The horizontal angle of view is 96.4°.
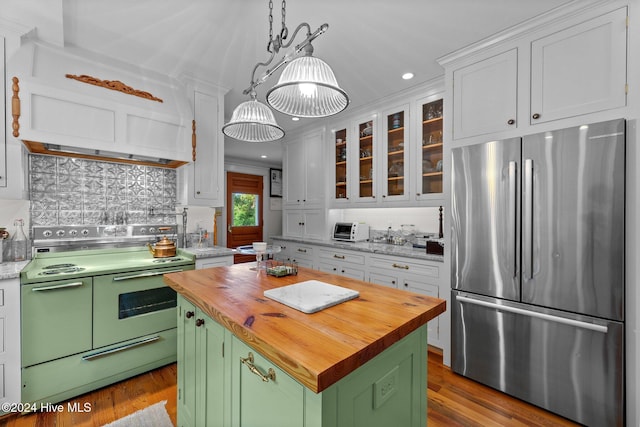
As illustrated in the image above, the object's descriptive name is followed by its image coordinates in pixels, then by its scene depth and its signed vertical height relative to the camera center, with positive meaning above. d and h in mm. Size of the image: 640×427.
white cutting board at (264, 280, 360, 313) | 1139 -366
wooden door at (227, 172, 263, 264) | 6098 +55
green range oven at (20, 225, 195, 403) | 1854 -721
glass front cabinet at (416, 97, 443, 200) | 2816 +642
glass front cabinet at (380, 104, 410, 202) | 3061 +647
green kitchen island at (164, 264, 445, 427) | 793 -496
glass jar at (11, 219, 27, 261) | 2145 -233
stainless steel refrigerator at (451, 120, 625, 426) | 1649 -362
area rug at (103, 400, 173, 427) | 1767 -1307
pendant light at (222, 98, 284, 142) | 1602 +536
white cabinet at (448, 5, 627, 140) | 1688 +942
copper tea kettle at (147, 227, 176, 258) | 2566 -332
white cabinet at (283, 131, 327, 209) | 3955 +593
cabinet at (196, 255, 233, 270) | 2573 -459
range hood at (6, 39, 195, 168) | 2008 +830
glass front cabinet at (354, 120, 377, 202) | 3367 +621
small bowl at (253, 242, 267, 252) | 1726 -209
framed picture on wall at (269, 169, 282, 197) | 6820 +745
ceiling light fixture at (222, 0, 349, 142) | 1156 +565
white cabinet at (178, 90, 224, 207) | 2855 +540
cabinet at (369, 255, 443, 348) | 2596 -610
